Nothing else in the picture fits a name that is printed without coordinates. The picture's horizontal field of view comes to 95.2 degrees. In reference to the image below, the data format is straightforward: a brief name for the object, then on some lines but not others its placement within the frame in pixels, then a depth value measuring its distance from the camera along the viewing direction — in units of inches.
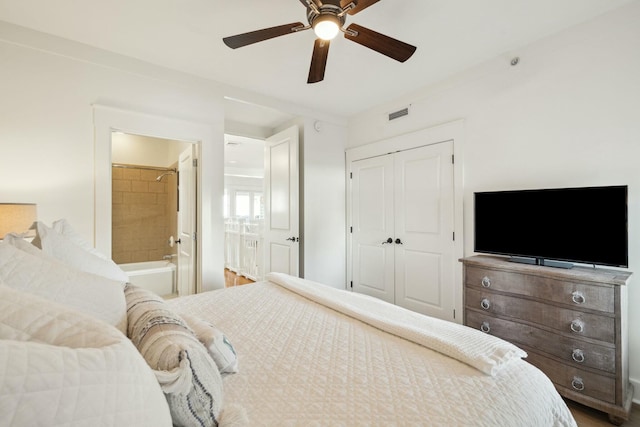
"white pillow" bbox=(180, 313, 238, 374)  36.5
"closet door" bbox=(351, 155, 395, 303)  138.6
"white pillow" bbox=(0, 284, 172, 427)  14.9
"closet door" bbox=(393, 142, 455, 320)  117.1
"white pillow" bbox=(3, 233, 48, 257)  37.6
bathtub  139.9
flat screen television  72.1
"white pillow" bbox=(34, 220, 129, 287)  44.7
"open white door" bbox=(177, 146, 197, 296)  117.0
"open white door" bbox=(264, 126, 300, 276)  145.7
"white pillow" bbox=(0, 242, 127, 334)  29.3
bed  17.0
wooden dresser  66.0
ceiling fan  61.7
